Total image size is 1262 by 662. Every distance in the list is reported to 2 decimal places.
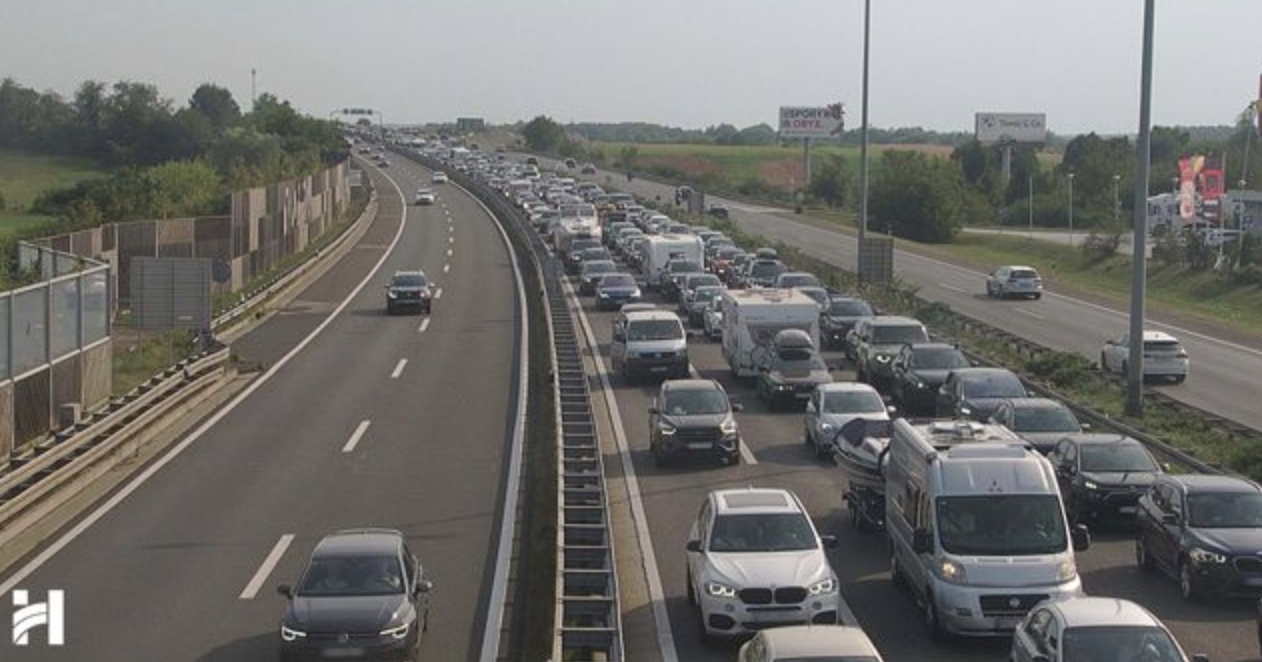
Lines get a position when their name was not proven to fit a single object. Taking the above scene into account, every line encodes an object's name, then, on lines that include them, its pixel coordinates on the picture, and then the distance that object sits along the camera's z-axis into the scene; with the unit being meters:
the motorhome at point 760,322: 39.28
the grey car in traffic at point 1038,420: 27.47
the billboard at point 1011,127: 160.88
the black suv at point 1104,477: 23.62
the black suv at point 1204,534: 19.33
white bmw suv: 17.61
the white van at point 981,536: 17.53
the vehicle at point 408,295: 54.88
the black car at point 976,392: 30.91
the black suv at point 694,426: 29.00
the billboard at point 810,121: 164.25
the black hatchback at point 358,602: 16.08
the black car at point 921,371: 35.59
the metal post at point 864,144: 56.12
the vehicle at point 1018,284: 68.19
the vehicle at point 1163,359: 42.97
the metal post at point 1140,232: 31.91
